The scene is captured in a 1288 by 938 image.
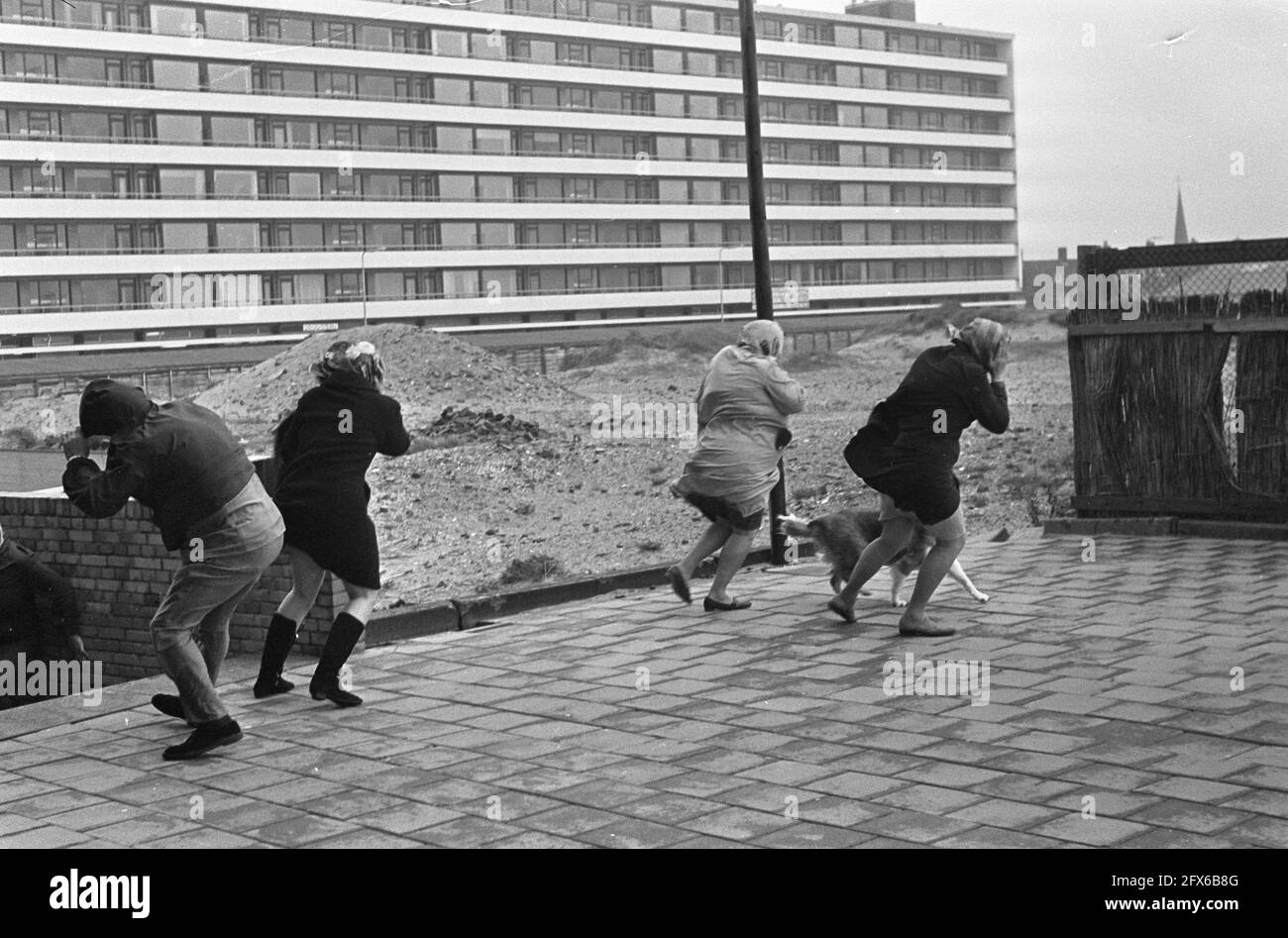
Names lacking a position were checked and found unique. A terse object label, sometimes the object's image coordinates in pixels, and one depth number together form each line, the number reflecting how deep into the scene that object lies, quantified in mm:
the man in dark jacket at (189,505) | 6992
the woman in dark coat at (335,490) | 7922
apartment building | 62531
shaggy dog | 9922
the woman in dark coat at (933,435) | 8781
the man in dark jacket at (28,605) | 9758
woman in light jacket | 10180
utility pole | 12672
